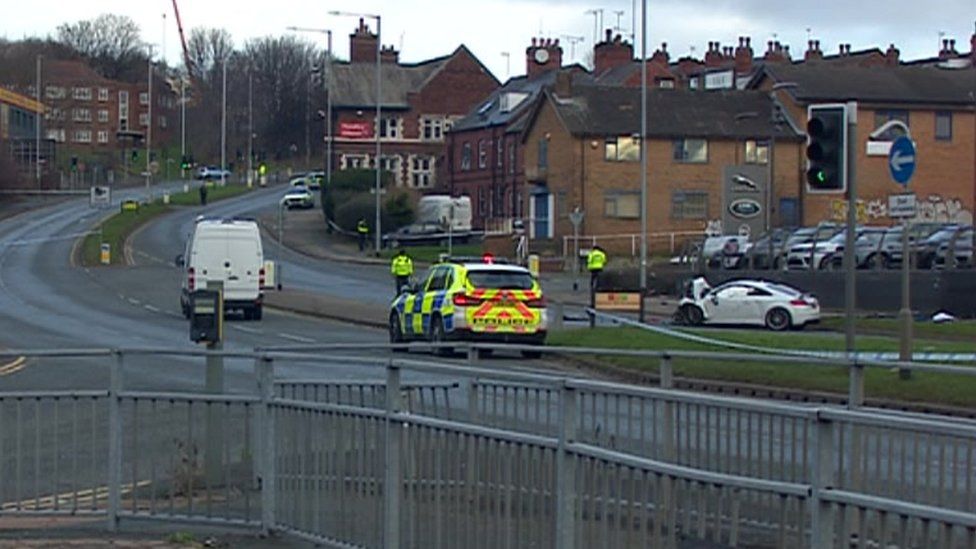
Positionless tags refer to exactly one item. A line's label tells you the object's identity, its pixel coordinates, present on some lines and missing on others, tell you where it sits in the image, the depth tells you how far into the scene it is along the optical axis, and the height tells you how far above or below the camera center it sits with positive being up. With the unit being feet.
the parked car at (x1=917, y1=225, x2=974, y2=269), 138.92 +2.87
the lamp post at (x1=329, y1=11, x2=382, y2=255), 226.99 +24.15
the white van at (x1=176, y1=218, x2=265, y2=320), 129.29 +0.94
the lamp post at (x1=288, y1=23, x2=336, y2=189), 278.26 +29.32
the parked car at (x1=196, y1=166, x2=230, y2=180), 416.05 +25.45
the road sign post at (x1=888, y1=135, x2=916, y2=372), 66.44 +4.21
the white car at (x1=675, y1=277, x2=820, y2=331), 130.21 -2.16
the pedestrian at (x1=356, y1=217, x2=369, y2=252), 244.83 +6.56
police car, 93.09 -1.64
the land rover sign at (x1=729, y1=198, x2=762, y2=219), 228.22 +9.75
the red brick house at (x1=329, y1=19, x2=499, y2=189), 341.82 +34.65
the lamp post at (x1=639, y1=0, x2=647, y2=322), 155.22 +14.73
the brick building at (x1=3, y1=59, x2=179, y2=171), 463.42 +46.18
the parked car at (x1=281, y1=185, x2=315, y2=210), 320.29 +14.40
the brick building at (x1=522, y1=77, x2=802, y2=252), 232.53 +17.03
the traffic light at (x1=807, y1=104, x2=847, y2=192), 62.49 +4.91
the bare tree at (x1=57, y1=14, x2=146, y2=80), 524.11 +71.02
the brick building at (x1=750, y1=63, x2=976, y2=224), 233.76 +22.69
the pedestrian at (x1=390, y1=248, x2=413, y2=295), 136.36 +0.42
